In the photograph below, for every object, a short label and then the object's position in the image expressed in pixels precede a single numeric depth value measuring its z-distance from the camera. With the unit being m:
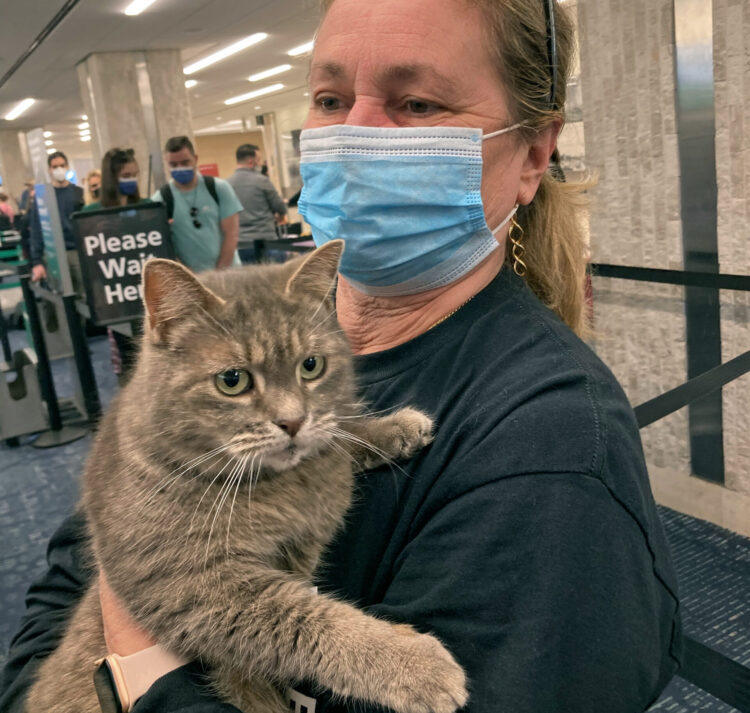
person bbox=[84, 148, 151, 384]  5.56
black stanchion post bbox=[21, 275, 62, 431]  5.44
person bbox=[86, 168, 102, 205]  9.66
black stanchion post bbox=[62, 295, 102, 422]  4.94
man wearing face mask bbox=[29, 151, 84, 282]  7.44
